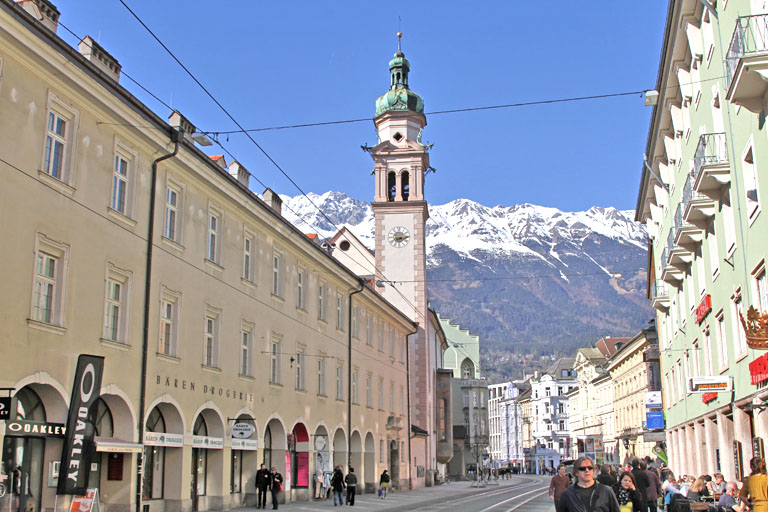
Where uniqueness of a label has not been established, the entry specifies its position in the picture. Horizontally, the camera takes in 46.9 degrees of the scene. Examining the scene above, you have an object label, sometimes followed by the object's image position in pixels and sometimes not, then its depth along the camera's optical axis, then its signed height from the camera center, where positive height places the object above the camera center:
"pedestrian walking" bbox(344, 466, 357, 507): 33.56 -1.26
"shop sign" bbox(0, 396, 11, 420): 16.11 +0.84
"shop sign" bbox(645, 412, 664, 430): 37.41 +1.28
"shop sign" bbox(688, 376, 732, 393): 21.80 +1.58
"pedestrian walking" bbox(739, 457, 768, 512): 12.34 -0.48
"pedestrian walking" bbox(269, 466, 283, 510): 28.24 -0.98
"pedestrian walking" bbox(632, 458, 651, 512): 17.86 -0.61
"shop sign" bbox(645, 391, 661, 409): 39.69 +2.26
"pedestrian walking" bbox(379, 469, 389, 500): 41.12 -1.51
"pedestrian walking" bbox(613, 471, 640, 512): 15.36 -0.75
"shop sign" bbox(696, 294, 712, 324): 25.34 +4.09
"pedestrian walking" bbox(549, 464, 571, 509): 19.56 -0.64
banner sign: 18.03 +0.54
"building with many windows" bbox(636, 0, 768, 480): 17.45 +5.95
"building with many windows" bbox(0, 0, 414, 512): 17.84 +4.05
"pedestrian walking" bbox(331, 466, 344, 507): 33.47 -1.20
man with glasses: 9.16 -0.44
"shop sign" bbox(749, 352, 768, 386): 17.09 +1.59
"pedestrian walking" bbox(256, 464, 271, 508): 28.58 -0.93
